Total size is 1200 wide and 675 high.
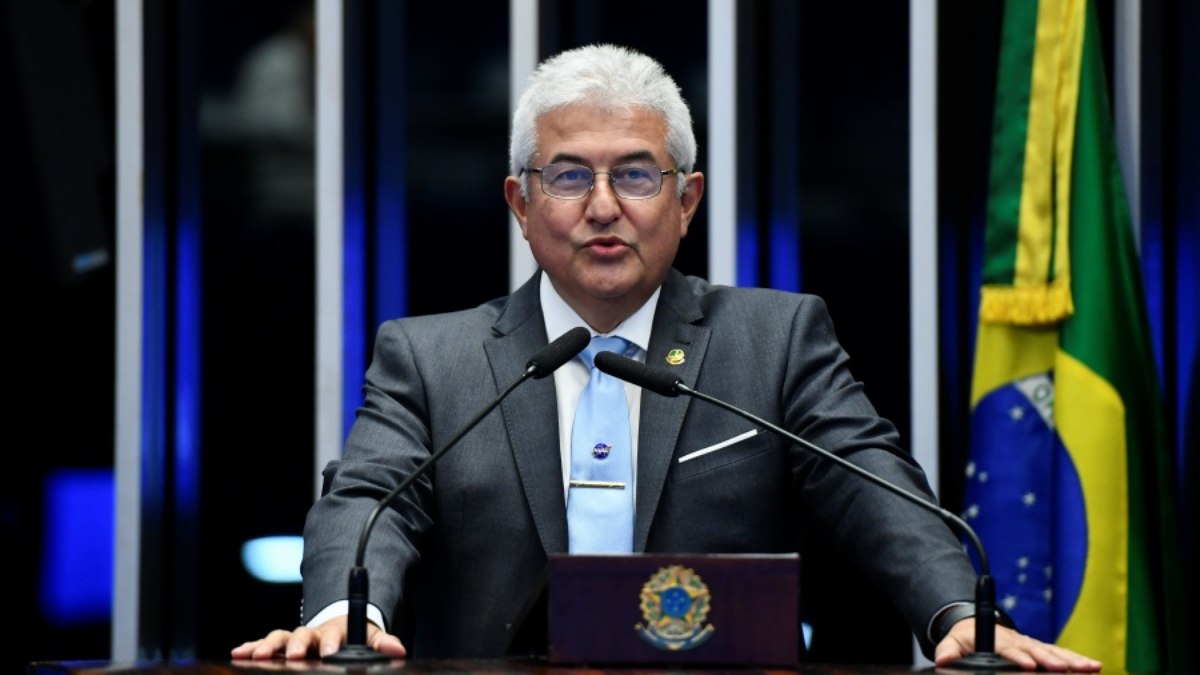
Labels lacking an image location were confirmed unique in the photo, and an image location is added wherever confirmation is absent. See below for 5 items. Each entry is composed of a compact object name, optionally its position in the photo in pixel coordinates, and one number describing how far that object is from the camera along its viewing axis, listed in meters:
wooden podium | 5.21
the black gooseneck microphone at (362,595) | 5.25
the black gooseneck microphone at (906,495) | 5.27
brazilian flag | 6.10
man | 5.58
